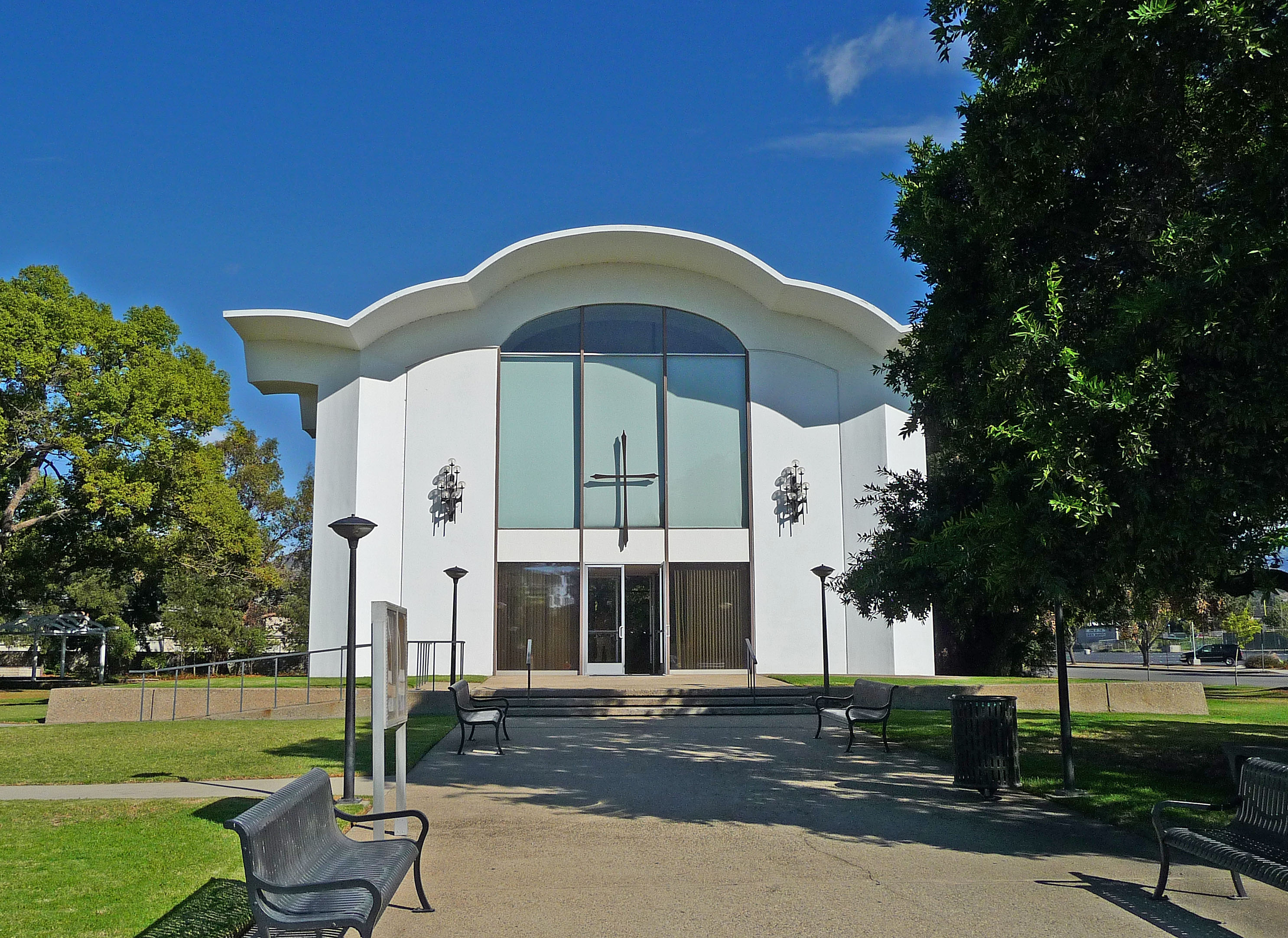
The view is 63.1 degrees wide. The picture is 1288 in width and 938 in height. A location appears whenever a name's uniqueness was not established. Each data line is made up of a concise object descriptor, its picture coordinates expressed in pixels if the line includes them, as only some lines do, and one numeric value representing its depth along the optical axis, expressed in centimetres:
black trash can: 969
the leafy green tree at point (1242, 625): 5141
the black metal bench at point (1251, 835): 558
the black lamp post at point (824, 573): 1877
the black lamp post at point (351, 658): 954
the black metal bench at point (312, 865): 456
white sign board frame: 767
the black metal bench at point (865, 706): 1375
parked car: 5212
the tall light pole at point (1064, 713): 989
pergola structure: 2978
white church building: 2594
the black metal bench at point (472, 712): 1345
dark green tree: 672
